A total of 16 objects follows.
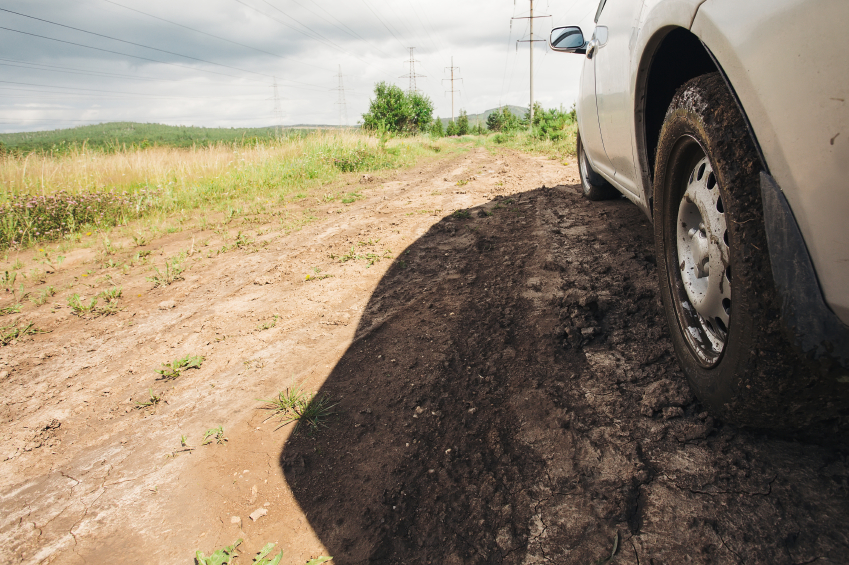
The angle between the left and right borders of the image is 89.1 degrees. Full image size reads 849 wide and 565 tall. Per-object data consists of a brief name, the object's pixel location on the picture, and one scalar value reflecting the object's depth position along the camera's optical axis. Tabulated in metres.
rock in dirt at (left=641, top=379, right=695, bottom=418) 1.61
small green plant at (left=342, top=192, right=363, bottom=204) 6.73
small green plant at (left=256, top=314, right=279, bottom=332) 2.86
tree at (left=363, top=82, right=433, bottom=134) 40.51
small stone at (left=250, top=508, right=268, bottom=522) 1.55
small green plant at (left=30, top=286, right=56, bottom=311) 3.73
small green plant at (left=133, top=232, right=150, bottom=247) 5.25
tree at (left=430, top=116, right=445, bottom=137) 44.90
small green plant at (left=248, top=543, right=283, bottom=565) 1.37
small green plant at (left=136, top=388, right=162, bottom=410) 2.26
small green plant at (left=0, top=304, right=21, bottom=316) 3.55
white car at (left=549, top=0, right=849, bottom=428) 0.85
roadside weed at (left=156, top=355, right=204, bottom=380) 2.49
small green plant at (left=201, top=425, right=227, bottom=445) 1.93
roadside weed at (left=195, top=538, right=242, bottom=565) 1.39
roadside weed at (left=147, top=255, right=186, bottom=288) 3.94
